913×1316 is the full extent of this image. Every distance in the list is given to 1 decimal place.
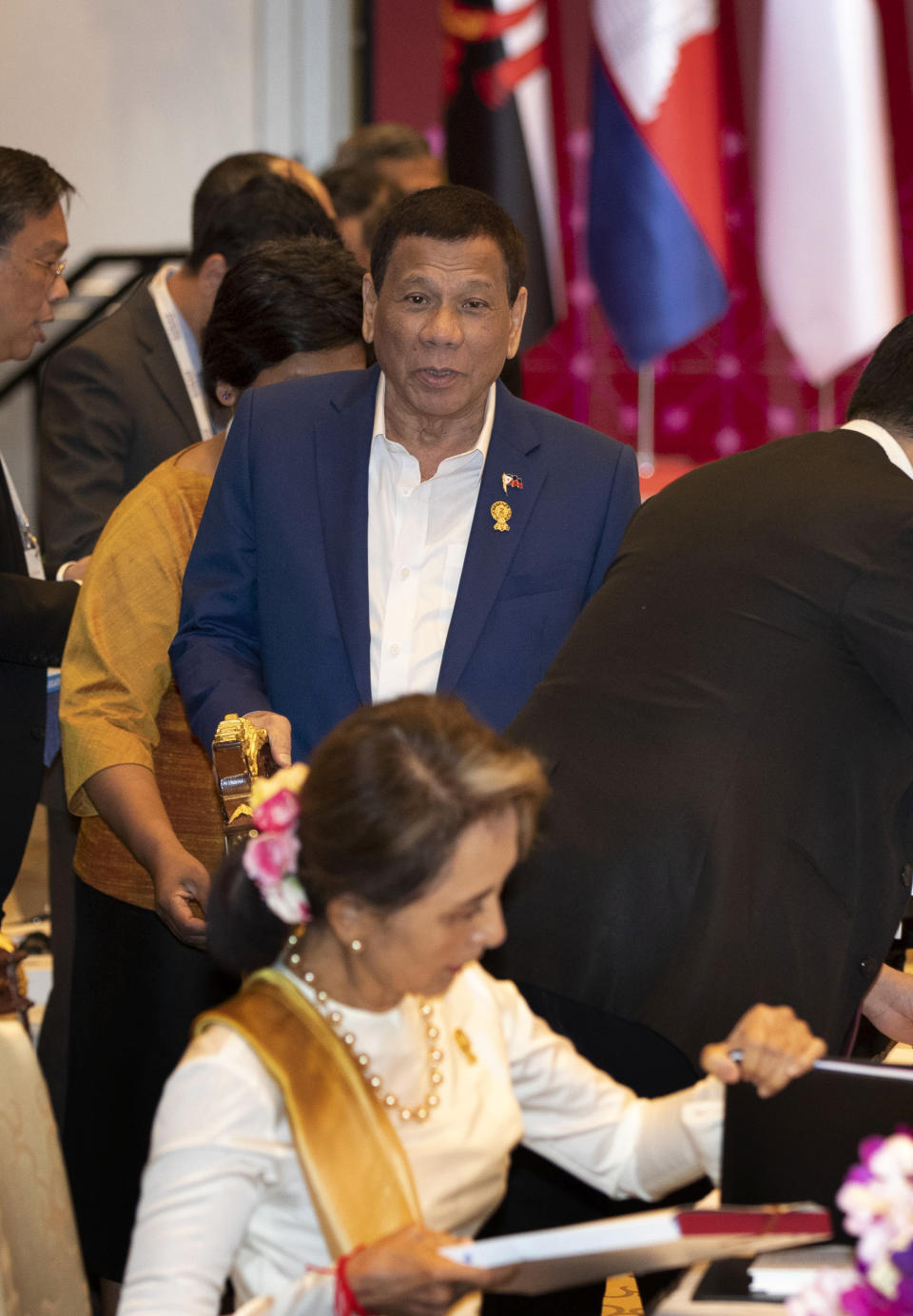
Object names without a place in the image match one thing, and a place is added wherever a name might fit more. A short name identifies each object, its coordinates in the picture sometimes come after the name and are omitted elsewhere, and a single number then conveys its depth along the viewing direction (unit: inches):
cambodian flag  511.2
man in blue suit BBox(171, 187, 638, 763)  177.0
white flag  504.7
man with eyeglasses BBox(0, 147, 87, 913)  220.7
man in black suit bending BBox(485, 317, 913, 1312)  148.8
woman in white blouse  109.5
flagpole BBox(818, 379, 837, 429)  553.6
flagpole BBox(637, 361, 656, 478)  561.3
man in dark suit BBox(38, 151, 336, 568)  265.1
